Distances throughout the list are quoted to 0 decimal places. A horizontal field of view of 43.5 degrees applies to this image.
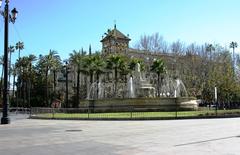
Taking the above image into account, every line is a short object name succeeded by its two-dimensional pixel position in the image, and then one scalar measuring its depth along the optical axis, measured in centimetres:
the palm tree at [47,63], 6837
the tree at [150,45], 5574
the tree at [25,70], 6774
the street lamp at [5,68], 1901
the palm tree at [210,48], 5646
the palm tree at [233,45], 8123
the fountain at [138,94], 3252
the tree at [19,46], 7065
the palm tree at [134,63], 5269
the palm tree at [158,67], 5106
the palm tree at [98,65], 5435
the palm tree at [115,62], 5250
